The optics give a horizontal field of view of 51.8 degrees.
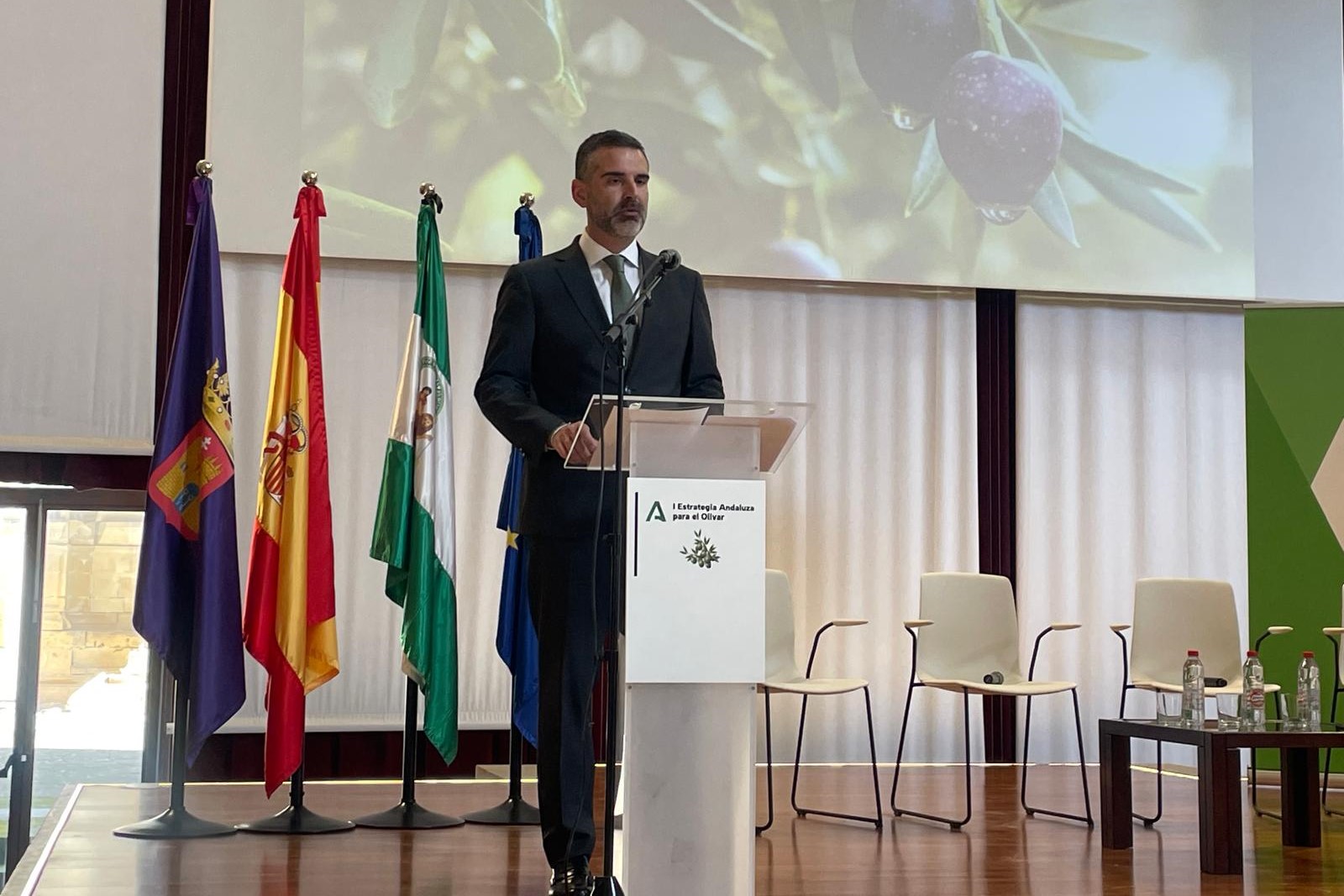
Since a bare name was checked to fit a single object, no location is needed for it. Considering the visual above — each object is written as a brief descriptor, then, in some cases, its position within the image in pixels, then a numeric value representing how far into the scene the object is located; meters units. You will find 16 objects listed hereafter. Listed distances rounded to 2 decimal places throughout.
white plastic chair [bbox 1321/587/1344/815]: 5.82
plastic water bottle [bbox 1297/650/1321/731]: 4.71
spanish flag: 4.72
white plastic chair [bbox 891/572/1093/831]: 5.72
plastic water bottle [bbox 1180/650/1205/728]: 4.62
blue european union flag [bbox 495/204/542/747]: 5.07
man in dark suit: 2.92
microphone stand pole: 2.50
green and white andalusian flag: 4.80
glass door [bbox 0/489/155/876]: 7.03
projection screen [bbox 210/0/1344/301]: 6.90
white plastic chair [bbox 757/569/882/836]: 5.11
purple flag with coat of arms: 4.57
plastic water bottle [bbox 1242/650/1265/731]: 4.66
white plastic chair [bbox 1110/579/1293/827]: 5.98
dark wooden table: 4.19
